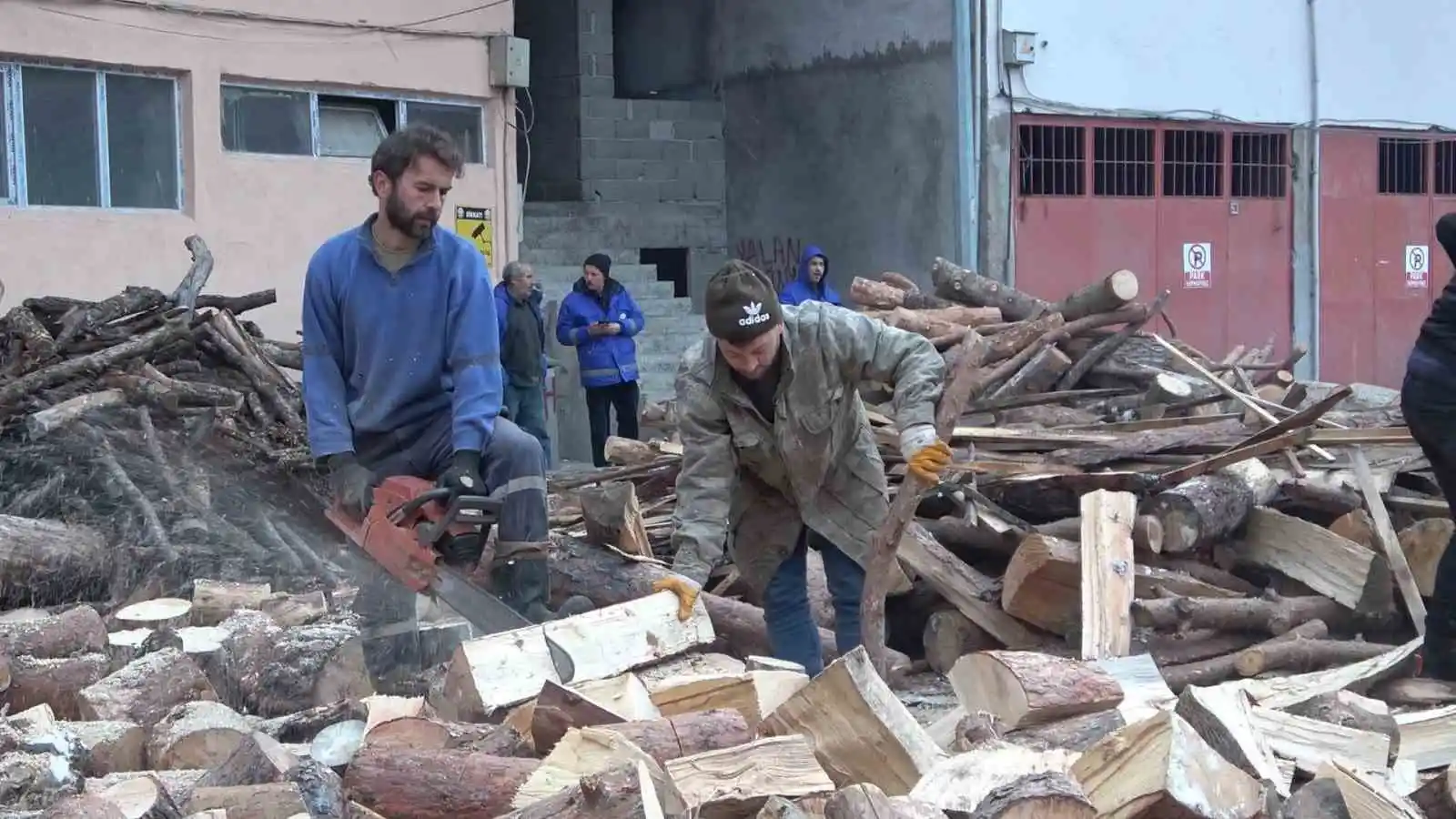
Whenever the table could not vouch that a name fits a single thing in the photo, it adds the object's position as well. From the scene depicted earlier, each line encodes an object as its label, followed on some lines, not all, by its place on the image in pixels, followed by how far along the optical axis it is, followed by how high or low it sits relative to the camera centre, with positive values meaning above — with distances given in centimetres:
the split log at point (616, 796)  318 -98
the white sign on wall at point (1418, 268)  1694 +26
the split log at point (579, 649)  447 -99
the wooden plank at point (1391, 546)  624 -100
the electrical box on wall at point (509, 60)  1241 +189
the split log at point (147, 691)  480 -115
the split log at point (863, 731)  381 -103
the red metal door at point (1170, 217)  1411 +73
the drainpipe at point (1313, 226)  1589 +68
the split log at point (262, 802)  359 -110
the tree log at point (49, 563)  661 -104
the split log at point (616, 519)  667 -89
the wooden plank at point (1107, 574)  567 -101
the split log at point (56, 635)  547 -111
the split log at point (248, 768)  383 -109
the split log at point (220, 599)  620 -113
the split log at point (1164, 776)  346 -105
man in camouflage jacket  468 -43
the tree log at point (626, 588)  616 -114
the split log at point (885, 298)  987 +2
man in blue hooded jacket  1176 +13
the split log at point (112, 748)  435 -119
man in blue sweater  523 -20
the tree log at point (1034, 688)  413 -101
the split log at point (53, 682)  513 -119
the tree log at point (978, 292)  976 +4
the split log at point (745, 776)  347 -103
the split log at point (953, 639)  648 -137
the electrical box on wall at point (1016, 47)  1363 +212
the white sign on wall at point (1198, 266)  1523 +28
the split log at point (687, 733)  378 -102
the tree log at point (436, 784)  366 -109
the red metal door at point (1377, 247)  1627 +47
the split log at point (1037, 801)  317 -99
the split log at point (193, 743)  433 -116
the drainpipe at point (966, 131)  1345 +141
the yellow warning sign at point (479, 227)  1222 +60
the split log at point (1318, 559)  635 -107
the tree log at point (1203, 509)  644 -86
